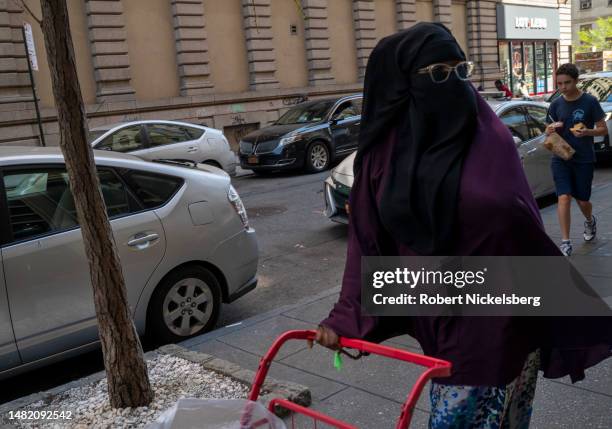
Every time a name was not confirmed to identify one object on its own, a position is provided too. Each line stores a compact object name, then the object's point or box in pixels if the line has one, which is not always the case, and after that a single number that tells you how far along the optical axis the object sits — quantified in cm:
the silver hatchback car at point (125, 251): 446
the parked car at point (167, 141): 1293
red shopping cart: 186
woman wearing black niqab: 215
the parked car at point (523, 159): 860
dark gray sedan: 1509
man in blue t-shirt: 652
